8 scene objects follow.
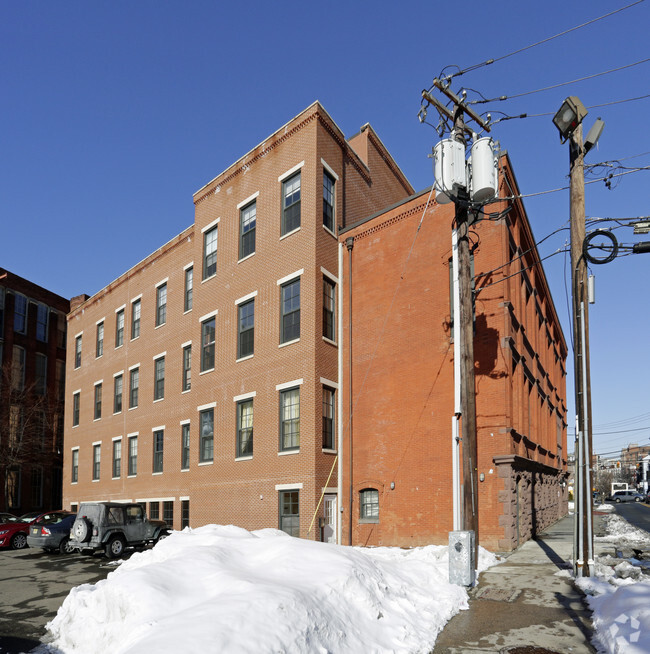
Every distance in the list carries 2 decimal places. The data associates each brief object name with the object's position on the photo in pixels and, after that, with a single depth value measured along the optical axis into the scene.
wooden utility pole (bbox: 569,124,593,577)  13.52
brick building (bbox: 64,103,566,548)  19.81
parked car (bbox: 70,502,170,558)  21.38
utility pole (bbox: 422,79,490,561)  13.18
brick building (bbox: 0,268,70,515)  42.80
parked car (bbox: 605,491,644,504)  82.57
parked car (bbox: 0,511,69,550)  26.43
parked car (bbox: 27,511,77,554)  23.94
